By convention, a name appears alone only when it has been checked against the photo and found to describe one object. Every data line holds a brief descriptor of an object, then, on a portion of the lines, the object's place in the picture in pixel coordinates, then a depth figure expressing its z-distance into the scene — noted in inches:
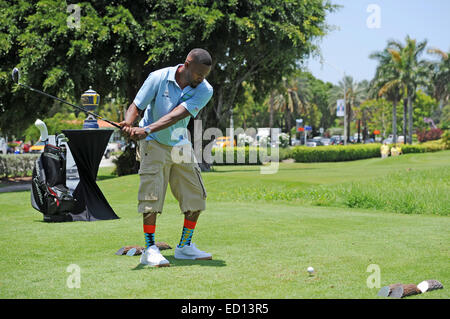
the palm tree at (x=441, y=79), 3155.3
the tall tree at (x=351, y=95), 3975.4
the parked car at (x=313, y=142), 2895.4
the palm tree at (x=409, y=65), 2606.5
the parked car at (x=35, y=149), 2023.4
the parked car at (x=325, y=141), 3061.0
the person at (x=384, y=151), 1809.8
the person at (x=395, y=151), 1797.5
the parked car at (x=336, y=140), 3169.0
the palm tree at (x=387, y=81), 2640.3
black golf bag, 403.5
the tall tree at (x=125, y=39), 904.3
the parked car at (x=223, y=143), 1728.1
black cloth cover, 418.3
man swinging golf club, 231.6
